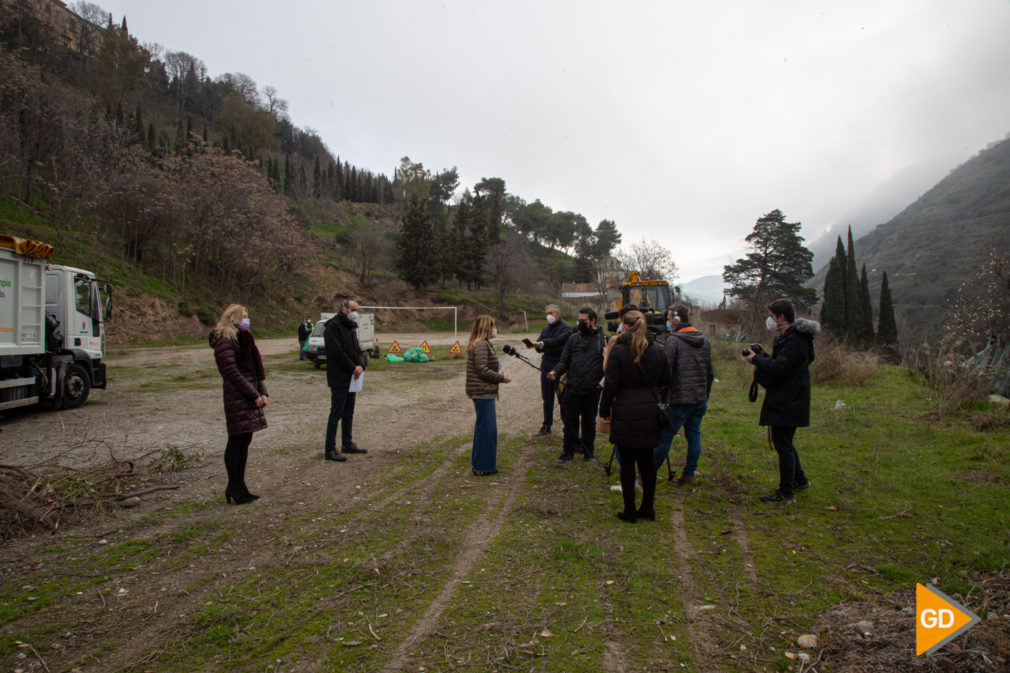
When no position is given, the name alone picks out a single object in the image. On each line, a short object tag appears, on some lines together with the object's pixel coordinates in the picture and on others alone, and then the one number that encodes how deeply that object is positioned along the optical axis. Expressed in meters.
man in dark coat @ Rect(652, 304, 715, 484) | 5.25
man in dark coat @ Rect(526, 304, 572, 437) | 7.01
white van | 17.08
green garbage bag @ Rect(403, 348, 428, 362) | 20.64
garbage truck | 8.38
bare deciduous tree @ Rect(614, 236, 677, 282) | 43.38
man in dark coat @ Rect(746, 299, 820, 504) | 4.66
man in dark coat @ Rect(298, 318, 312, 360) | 18.88
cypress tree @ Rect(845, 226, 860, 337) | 41.97
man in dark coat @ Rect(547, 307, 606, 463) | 6.12
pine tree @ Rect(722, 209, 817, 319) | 40.91
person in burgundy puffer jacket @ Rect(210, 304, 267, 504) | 4.62
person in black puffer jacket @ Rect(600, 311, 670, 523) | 4.24
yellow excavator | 18.58
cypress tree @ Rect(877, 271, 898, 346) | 41.22
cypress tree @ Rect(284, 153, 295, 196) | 67.98
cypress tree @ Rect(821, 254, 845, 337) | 42.17
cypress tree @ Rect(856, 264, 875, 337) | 41.66
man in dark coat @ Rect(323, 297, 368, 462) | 6.34
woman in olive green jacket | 5.70
